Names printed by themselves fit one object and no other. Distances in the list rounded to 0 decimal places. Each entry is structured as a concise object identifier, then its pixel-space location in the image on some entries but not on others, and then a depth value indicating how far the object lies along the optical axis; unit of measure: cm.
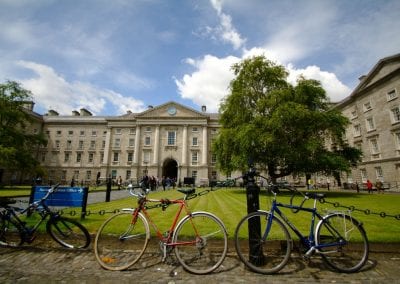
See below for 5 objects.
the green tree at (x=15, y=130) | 3002
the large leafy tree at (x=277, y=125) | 1938
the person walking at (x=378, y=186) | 2480
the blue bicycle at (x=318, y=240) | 380
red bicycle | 397
